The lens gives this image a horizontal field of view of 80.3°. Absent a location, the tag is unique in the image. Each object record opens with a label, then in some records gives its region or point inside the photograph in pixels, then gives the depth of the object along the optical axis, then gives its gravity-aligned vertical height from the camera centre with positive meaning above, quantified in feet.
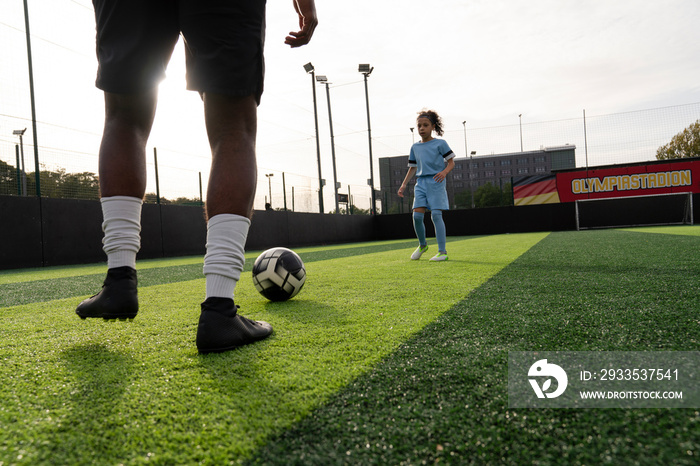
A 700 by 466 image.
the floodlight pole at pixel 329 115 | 59.39 +16.88
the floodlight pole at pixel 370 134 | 63.26 +14.58
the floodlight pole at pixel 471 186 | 57.92 +4.71
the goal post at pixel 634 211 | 50.60 -0.13
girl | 15.26 +1.75
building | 60.18 +6.40
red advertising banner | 51.19 +3.76
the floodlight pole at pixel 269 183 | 41.63 +4.78
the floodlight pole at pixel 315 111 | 57.52 +17.13
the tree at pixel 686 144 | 100.63 +15.75
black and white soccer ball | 6.90 -0.80
